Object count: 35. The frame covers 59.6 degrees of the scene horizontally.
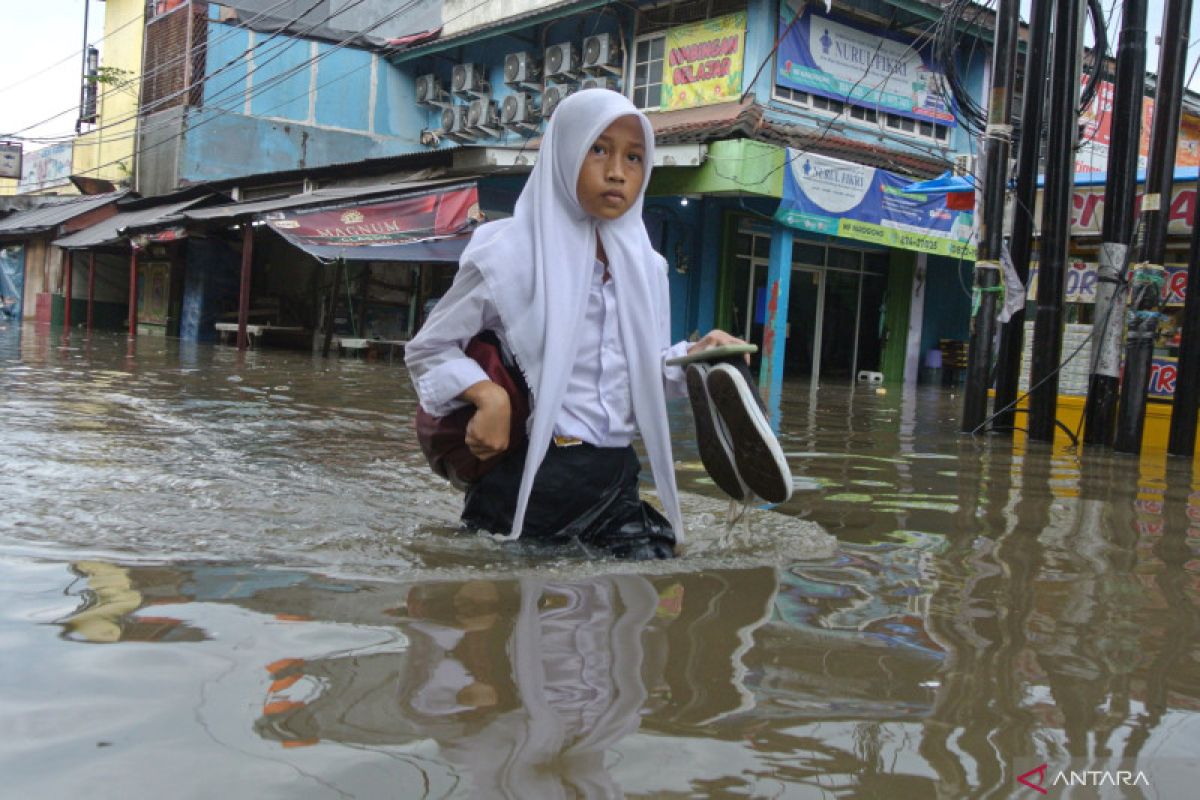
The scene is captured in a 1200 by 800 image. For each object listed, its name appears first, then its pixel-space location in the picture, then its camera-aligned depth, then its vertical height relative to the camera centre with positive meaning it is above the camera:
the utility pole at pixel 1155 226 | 6.86 +1.10
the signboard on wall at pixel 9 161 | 30.58 +4.35
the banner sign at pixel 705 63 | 16.20 +4.70
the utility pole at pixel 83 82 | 28.52 +6.52
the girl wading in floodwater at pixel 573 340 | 2.79 +0.03
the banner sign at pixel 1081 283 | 8.14 +0.81
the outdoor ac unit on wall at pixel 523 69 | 18.95 +5.04
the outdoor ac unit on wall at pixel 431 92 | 22.55 +5.38
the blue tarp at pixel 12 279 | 32.40 +0.99
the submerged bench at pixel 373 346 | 17.36 -0.17
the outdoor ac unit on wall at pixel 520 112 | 19.08 +4.29
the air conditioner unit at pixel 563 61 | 18.16 +5.03
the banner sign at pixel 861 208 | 15.71 +2.60
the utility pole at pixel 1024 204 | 7.75 +1.41
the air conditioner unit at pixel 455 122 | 21.25 +4.49
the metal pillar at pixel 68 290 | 24.95 +0.58
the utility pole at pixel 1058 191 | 7.62 +1.42
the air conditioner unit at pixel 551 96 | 18.38 +4.45
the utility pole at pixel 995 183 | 7.91 +1.51
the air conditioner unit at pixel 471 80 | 20.47 +5.15
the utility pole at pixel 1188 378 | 6.87 +0.11
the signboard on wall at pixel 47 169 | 32.56 +4.68
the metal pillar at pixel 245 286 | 16.75 +0.68
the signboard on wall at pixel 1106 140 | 19.36 +4.88
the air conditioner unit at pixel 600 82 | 17.89 +4.62
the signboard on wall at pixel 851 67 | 16.31 +4.92
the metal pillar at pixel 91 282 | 24.08 +0.79
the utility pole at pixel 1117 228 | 7.13 +1.13
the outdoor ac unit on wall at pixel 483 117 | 20.00 +4.37
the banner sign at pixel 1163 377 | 7.73 +0.12
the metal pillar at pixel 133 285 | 20.77 +0.67
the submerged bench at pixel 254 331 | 18.92 -0.05
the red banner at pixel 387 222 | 14.45 +1.61
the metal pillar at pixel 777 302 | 16.20 +0.98
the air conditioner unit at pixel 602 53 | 17.55 +5.03
